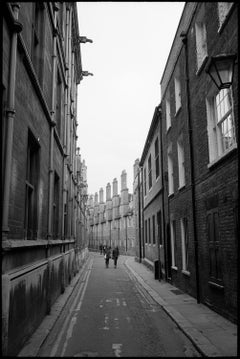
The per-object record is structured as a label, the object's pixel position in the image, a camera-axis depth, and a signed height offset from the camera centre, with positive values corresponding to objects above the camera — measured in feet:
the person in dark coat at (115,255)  89.62 -5.02
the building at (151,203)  62.08 +7.05
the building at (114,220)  174.47 +8.50
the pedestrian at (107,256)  90.51 -5.27
